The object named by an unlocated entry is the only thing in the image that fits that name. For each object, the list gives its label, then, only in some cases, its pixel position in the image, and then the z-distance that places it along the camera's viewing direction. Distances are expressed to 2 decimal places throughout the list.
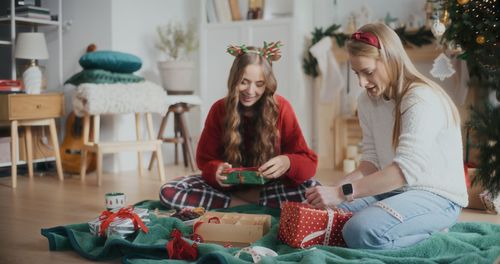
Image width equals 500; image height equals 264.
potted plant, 4.61
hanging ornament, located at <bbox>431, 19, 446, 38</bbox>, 3.30
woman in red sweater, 2.59
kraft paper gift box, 2.13
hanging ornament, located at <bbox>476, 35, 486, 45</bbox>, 2.68
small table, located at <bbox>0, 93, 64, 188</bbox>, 3.72
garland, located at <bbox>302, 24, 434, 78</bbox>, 4.27
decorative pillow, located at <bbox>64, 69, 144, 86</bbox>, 4.00
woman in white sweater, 1.87
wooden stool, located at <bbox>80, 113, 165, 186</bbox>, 3.80
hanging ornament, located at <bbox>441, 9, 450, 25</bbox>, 2.98
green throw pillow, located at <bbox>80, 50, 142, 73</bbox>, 4.04
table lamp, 3.94
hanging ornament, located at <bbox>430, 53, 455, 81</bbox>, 3.71
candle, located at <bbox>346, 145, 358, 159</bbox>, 4.48
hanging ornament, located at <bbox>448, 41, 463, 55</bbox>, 3.23
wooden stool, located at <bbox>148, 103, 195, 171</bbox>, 4.52
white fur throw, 3.87
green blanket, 1.80
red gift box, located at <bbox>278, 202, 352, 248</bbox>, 1.97
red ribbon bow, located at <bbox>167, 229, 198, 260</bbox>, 1.91
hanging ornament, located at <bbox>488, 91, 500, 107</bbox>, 1.00
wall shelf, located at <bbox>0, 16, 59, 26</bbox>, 4.13
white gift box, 2.11
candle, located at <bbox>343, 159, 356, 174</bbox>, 4.39
